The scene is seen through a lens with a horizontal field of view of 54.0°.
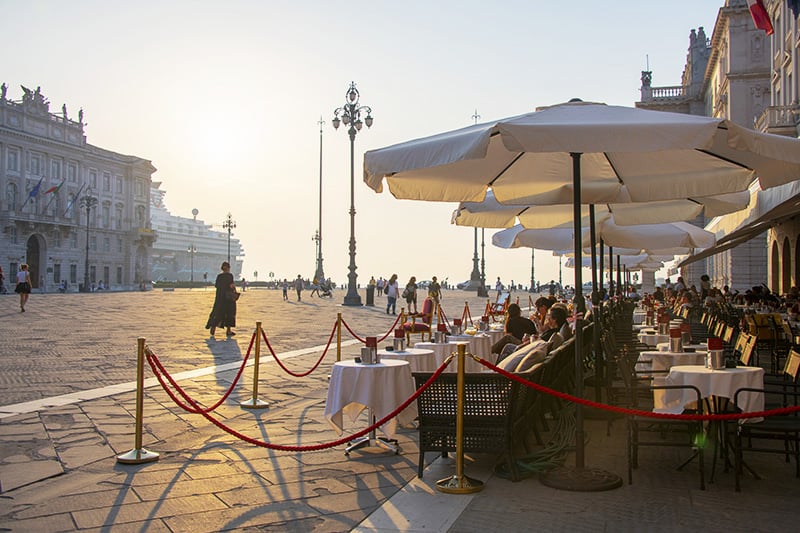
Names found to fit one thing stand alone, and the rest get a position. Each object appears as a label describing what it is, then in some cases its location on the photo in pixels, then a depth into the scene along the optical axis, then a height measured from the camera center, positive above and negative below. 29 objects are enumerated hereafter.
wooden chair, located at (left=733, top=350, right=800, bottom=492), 5.30 -0.95
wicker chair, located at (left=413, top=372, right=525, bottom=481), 5.46 -0.90
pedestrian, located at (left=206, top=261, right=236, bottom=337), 17.58 -0.39
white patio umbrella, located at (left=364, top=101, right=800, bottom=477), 4.97 +1.02
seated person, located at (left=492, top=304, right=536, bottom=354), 9.56 -0.45
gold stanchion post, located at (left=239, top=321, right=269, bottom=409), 8.77 -1.30
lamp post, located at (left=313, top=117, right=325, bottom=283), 65.06 +1.23
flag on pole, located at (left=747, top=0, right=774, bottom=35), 18.41 +6.48
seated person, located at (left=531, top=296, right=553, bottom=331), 11.60 -0.27
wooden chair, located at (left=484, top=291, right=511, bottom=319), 17.33 -0.47
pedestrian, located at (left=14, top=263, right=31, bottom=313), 27.86 +0.04
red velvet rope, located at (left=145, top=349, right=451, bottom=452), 5.41 -1.04
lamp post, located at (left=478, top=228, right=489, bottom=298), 58.91 -0.23
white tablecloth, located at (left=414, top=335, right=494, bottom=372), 8.72 -0.69
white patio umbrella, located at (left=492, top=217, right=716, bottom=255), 12.53 +0.85
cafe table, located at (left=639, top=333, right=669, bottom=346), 10.37 -0.67
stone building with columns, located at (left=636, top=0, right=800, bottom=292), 25.75 +9.73
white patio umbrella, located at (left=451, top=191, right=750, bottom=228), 9.63 +1.00
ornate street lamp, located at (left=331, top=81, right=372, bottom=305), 34.56 +7.55
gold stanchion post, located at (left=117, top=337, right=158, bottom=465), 6.18 -1.27
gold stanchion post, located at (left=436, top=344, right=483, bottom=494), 5.19 -1.28
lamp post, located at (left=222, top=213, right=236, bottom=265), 98.69 +8.00
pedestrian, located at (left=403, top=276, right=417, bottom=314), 29.78 -0.17
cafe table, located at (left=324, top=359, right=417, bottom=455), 6.35 -0.83
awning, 11.16 +1.38
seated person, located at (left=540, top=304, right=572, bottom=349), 8.28 -0.39
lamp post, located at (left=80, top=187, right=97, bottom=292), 74.25 +8.84
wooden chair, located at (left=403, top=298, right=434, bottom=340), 15.34 -0.73
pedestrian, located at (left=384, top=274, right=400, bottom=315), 30.70 -0.06
